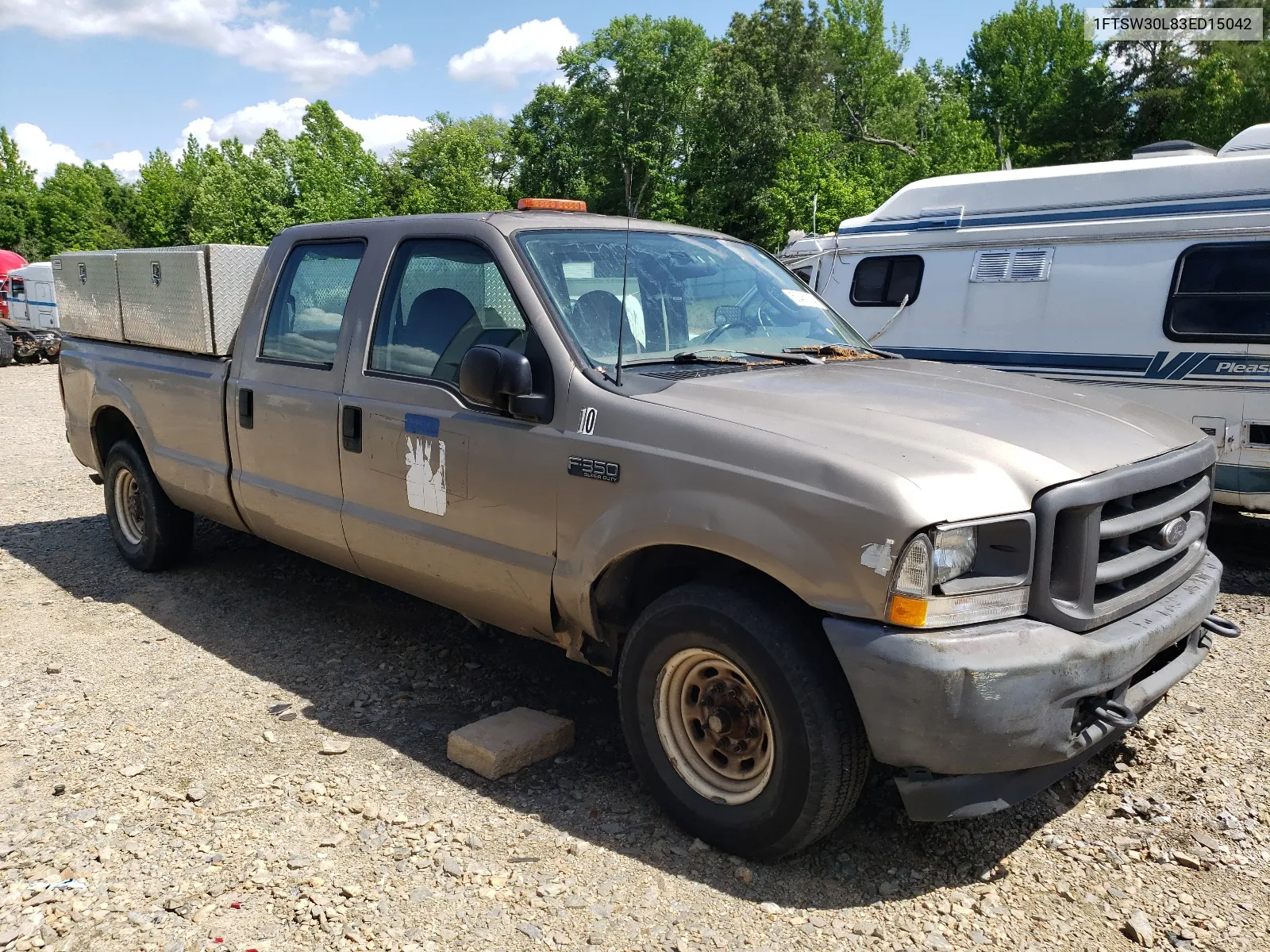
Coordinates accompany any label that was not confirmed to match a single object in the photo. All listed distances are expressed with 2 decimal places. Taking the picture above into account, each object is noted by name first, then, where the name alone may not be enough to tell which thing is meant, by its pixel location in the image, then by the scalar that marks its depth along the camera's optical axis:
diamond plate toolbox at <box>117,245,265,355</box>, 5.20
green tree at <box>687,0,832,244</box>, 42.09
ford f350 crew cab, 2.71
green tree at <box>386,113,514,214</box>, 60.09
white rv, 7.21
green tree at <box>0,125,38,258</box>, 60.62
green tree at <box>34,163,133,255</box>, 59.97
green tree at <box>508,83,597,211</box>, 54.28
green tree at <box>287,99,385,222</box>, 47.00
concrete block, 3.69
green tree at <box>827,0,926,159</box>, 54.09
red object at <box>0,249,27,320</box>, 32.84
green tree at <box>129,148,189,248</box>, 65.25
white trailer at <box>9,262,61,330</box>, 29.06
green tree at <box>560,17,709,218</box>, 48.59
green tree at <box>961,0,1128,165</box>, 37.28
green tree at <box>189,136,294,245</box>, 47.19
